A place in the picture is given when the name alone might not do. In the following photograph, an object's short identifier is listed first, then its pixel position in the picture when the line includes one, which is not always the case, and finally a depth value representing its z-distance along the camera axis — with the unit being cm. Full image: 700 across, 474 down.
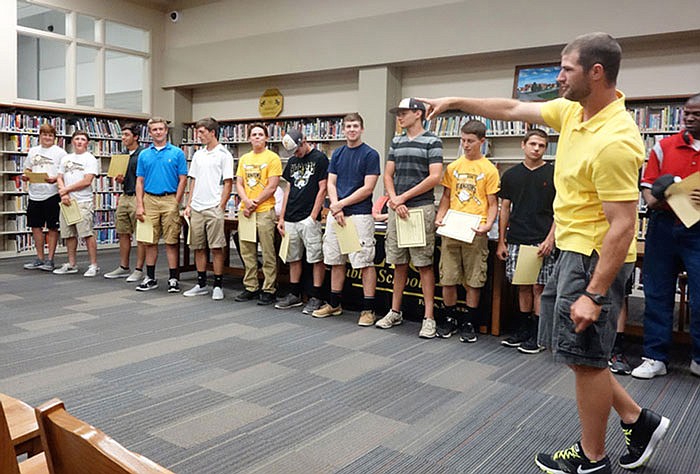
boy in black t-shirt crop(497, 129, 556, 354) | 359
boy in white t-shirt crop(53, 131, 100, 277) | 586
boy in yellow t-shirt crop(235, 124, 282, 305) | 465
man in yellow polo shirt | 166
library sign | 852
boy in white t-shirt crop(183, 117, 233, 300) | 488
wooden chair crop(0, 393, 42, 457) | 100
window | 834
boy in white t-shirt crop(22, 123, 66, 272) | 607
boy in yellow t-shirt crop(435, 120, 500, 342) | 381
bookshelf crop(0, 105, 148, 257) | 754
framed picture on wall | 624
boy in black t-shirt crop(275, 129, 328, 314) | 448
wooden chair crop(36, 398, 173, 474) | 65
